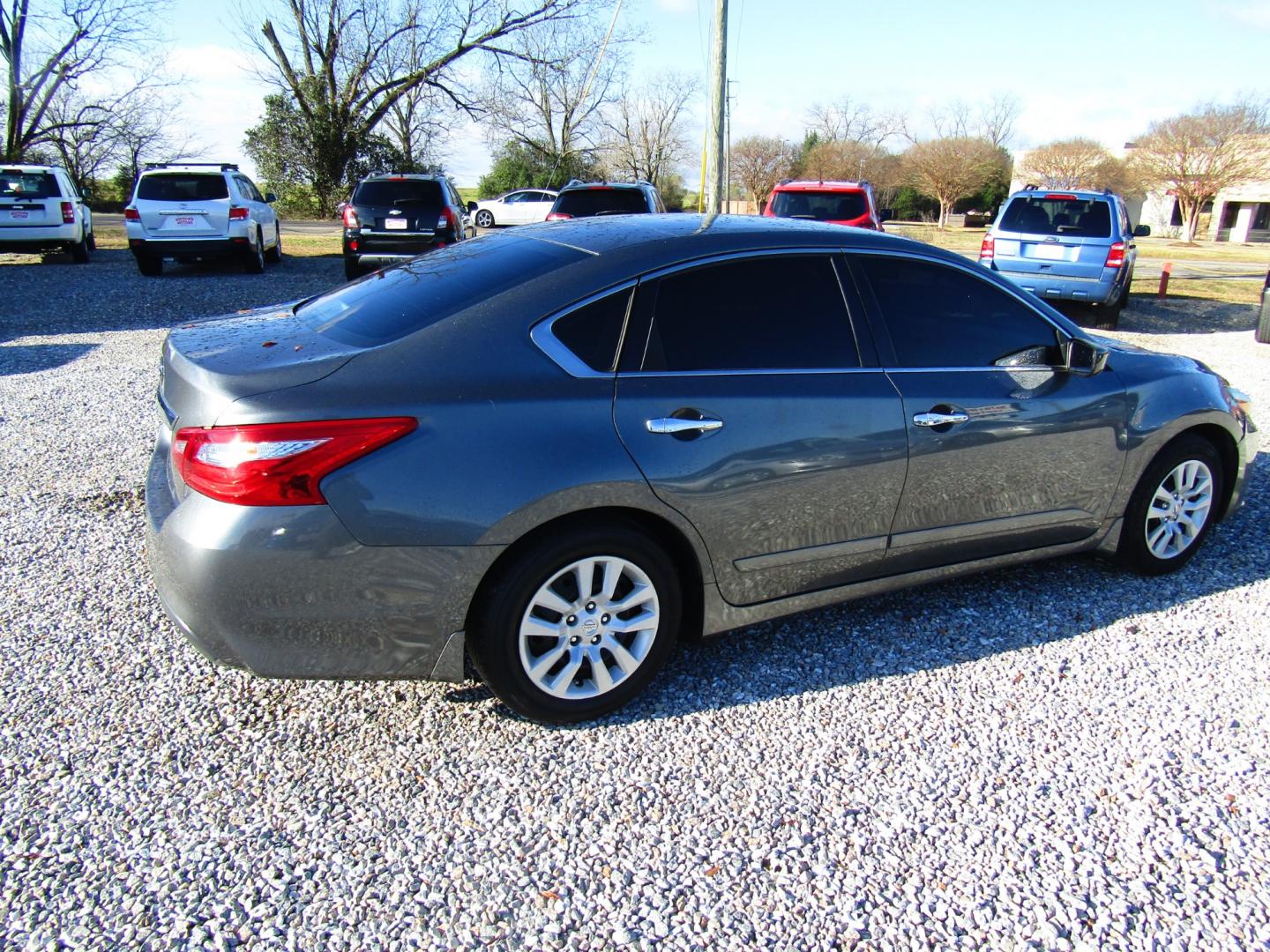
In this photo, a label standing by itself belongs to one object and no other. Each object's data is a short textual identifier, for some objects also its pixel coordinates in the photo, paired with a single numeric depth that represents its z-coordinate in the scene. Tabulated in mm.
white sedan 32500
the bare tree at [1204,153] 40312
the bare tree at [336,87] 35781
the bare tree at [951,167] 43562
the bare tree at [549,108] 42125
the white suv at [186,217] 15156
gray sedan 2691
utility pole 18562
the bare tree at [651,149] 57406
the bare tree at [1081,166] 43125
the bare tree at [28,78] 30859
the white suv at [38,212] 16094
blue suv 11930
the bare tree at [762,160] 50250
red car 12867
